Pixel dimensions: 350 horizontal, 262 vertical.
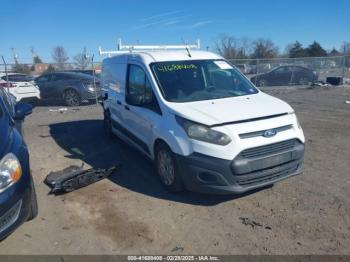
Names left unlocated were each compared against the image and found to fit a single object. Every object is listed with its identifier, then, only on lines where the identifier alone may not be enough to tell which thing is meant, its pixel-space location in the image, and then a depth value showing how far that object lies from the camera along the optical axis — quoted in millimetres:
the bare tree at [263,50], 60250
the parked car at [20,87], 15844
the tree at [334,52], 66100
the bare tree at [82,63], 20720
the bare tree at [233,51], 47441
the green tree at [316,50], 59438
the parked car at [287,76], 22000
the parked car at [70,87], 15531
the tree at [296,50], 60519
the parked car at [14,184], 3562
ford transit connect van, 4441
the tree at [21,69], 22594
